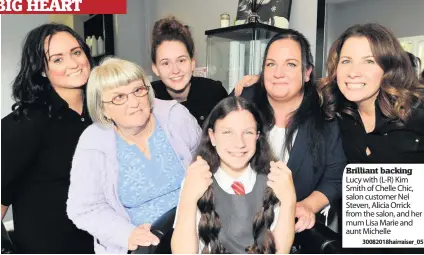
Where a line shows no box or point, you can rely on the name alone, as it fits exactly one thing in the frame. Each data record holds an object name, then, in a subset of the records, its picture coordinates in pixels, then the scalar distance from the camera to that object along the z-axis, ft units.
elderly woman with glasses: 2.93
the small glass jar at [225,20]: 4.15
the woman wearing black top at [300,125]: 3.08
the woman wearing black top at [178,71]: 3.38
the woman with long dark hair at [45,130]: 3.08
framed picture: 4.31
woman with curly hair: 2.98
